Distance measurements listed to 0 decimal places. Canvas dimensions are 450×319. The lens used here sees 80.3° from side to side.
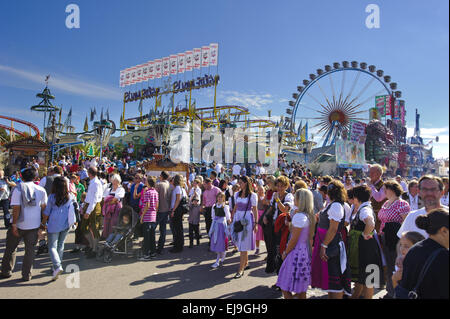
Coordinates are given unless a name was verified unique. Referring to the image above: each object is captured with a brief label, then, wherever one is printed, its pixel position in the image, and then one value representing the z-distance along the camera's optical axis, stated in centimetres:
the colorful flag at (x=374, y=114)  4081
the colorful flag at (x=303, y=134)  4387
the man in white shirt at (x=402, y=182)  856
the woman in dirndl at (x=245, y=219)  475
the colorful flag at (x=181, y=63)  3603
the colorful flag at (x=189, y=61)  3488
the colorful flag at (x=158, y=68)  3922
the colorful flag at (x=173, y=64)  3719
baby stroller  541
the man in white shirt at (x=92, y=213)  550
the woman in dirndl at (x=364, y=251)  330
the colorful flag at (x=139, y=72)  4145
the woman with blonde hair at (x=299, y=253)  324
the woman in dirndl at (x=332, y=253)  316
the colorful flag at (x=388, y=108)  4132
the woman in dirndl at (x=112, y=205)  589
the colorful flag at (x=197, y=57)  3409
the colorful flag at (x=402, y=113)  4634
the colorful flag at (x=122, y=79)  4331
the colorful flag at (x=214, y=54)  3272
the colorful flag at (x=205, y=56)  3344
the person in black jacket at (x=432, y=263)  171
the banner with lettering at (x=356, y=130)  3572
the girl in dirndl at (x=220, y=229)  523
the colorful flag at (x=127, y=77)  4262
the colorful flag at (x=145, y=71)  4084
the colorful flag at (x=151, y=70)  4006
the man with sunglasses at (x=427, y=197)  286
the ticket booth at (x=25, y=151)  1714
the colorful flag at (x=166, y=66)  3797
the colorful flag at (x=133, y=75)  4203
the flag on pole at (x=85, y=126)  4281
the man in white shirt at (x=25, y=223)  421
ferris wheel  3409
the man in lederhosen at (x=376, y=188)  495
